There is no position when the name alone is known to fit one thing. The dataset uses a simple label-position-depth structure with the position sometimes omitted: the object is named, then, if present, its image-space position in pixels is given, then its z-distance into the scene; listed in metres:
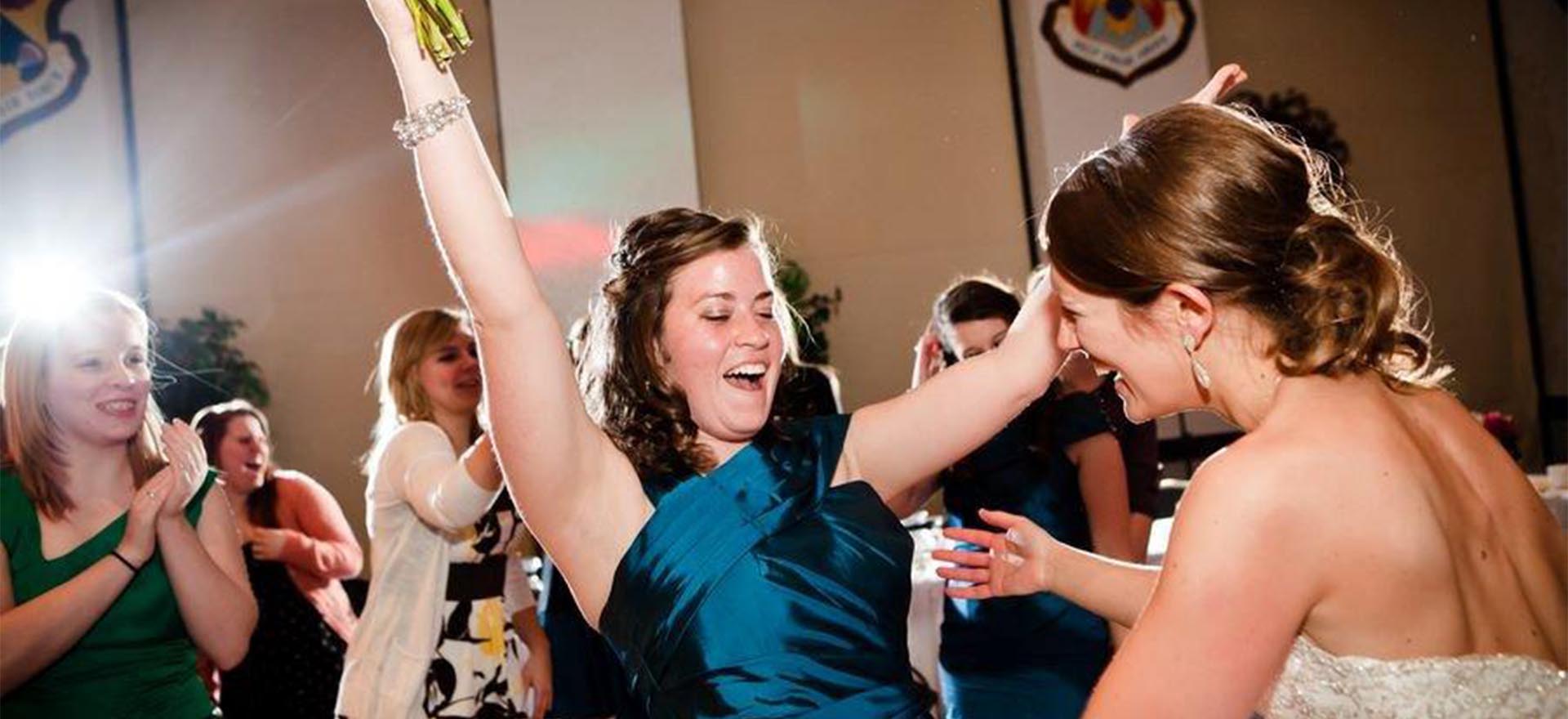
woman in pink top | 3.73
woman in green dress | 2.26
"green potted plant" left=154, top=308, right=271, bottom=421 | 6.64
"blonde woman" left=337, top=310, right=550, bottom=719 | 2.82
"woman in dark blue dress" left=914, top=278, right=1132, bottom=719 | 2.72
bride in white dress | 1.15
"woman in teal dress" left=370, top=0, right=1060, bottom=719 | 1.42
